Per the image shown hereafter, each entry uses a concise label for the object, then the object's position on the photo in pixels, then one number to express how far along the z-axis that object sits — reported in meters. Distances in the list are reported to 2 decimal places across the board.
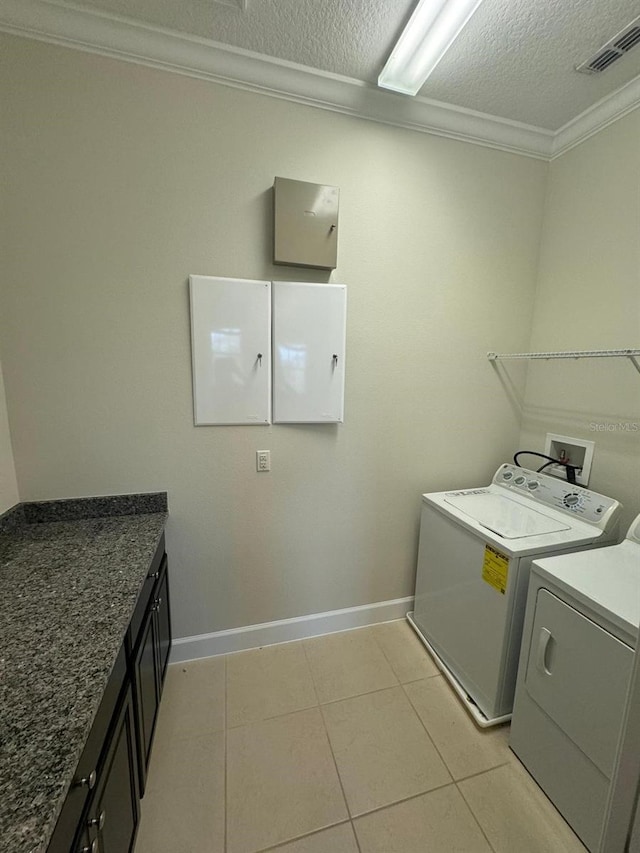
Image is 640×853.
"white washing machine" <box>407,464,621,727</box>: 1.39
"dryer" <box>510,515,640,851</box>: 1.02
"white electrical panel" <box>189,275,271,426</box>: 1.54
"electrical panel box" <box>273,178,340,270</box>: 1.50
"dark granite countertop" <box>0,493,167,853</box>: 0.55
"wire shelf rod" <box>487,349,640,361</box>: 1.33
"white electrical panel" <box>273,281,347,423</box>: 1.64
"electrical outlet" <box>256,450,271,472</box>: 1.73
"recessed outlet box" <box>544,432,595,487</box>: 1.78
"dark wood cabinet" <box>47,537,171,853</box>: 0.67
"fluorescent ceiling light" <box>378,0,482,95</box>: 1.19
